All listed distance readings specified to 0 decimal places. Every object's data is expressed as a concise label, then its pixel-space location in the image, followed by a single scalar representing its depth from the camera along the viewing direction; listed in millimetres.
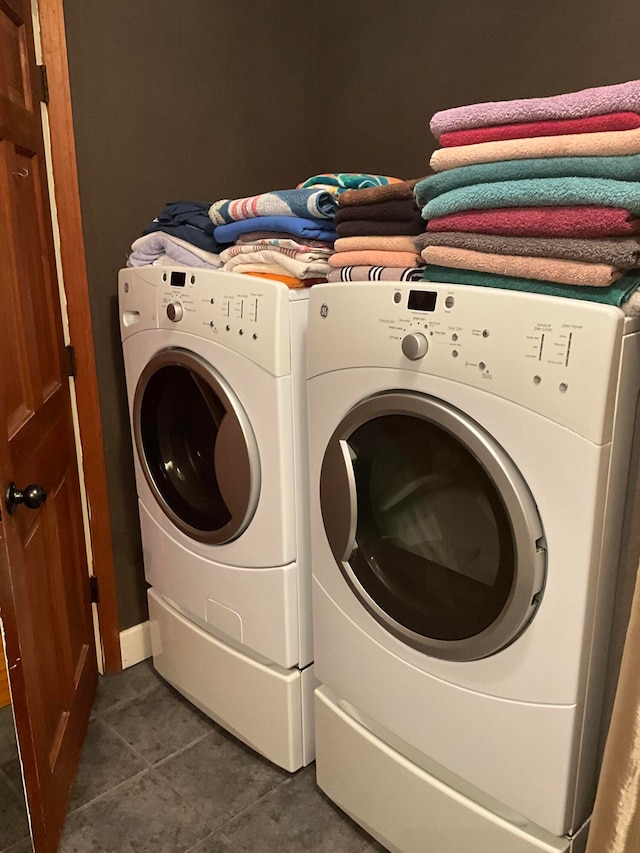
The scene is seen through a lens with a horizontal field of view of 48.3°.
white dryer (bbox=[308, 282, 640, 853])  1010
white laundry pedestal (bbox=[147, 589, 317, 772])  1609
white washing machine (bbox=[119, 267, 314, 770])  1432
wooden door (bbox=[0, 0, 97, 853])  1297
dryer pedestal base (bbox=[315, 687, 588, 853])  1219
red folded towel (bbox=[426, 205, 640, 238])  999
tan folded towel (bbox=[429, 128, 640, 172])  996
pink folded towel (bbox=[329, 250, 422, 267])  1318
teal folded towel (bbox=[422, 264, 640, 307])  1012
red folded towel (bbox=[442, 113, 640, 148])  1006
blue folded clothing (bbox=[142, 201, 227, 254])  1683
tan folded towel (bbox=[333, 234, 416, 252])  1320
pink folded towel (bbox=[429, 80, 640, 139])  993
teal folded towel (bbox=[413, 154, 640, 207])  1003
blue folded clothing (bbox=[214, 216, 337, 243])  1477
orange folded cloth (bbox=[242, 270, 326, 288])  1497
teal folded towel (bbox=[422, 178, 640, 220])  986
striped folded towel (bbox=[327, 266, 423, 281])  1291
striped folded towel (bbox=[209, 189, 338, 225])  1463
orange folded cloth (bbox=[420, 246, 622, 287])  1008
